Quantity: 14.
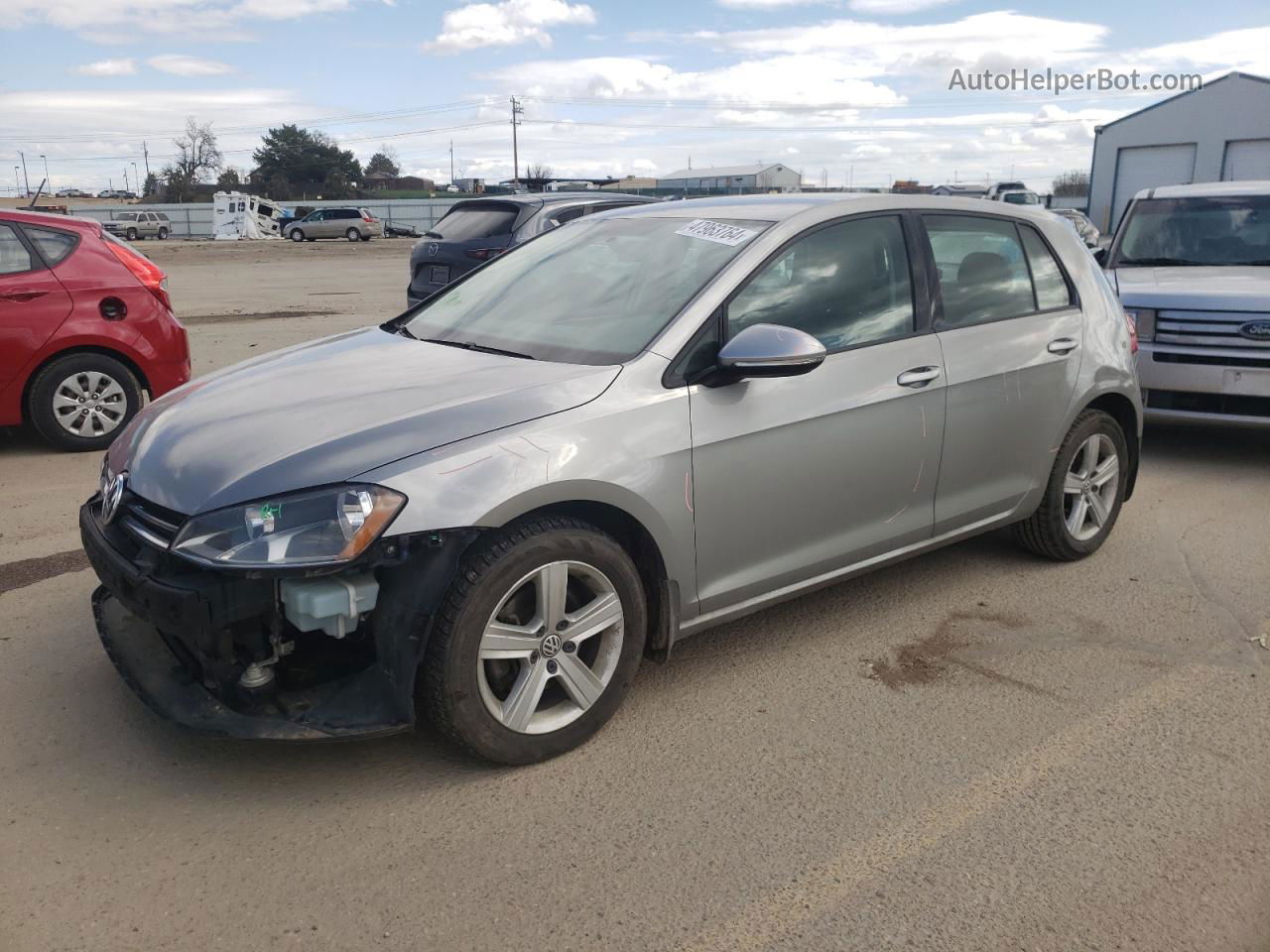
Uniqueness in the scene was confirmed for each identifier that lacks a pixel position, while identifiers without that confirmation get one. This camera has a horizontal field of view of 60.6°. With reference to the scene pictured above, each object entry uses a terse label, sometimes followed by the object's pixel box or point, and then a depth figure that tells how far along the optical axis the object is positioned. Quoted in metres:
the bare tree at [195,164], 94.88
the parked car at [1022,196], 35.31
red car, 6.88
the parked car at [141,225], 54.25
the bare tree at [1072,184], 74.14
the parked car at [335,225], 51.72
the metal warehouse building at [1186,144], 36.47
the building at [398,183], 101.44
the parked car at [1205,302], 6.91
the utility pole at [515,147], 86.12
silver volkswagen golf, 2.93
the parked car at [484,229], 10.52
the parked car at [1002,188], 37.21
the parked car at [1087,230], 22.54
